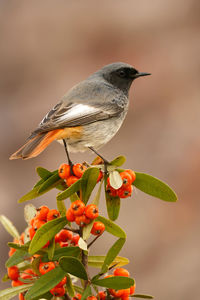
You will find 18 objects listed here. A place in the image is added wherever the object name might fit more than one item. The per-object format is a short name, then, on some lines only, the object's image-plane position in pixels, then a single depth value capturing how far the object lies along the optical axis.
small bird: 3.37
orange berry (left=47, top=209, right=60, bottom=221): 3.16
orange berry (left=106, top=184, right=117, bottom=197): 3.19
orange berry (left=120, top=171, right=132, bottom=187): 3.17
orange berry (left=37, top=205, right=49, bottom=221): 3.16
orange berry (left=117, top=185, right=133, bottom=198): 3.18
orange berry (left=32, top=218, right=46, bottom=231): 3.16
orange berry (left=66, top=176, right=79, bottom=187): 3.20
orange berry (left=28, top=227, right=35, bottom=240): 3.15
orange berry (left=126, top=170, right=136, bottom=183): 3.17
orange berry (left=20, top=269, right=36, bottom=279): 3.17
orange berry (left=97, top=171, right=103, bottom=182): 3.19
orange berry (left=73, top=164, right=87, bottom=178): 3.20
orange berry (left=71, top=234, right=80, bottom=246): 3.17
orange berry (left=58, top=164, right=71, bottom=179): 3.20
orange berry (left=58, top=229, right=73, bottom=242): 3.17
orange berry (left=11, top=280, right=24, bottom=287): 3.18
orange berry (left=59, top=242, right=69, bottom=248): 3.17
